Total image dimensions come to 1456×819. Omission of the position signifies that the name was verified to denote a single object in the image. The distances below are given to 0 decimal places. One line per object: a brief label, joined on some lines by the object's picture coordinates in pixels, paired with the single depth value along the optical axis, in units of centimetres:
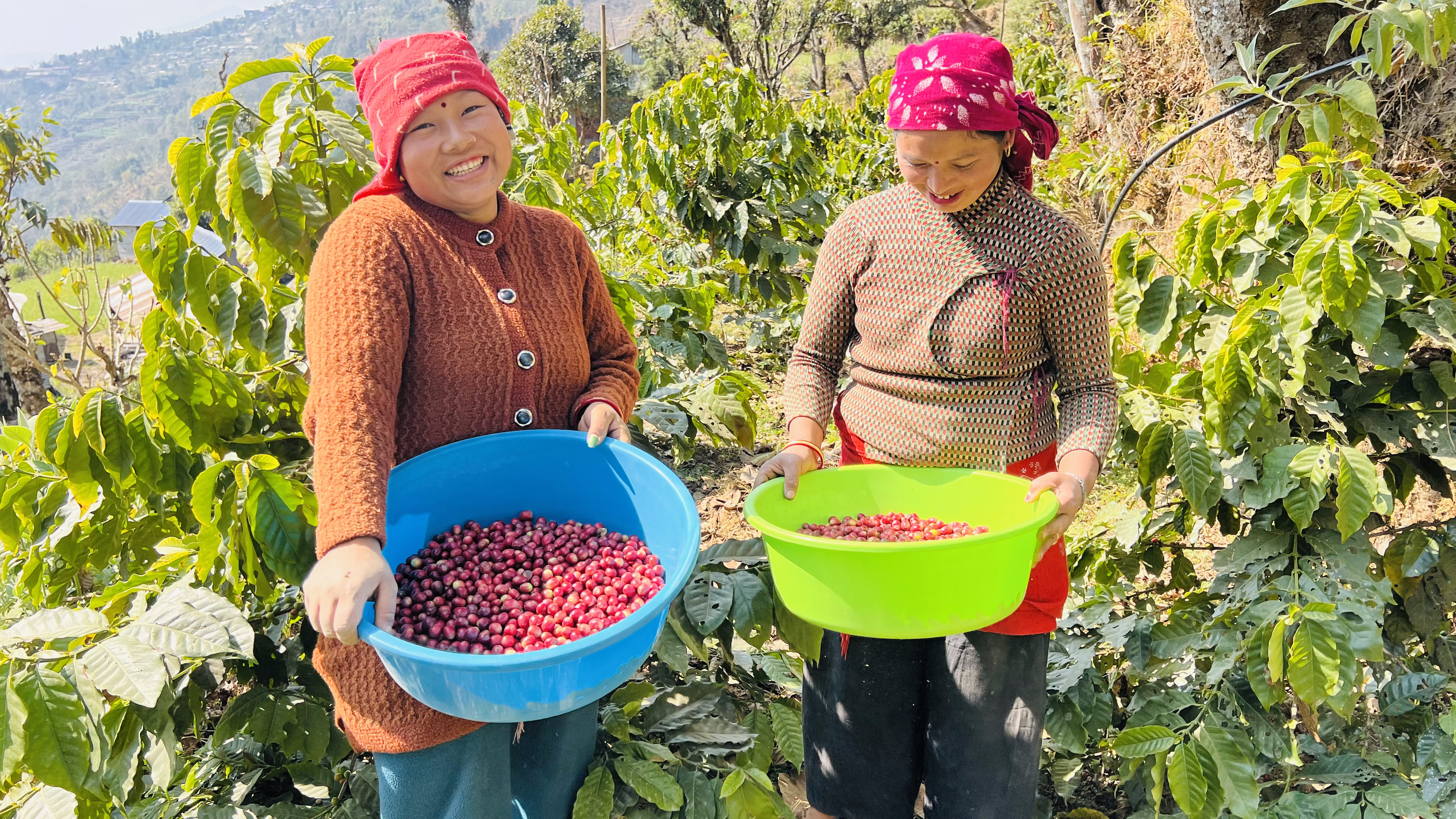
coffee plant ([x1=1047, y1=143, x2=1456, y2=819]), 159
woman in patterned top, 139
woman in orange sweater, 108
